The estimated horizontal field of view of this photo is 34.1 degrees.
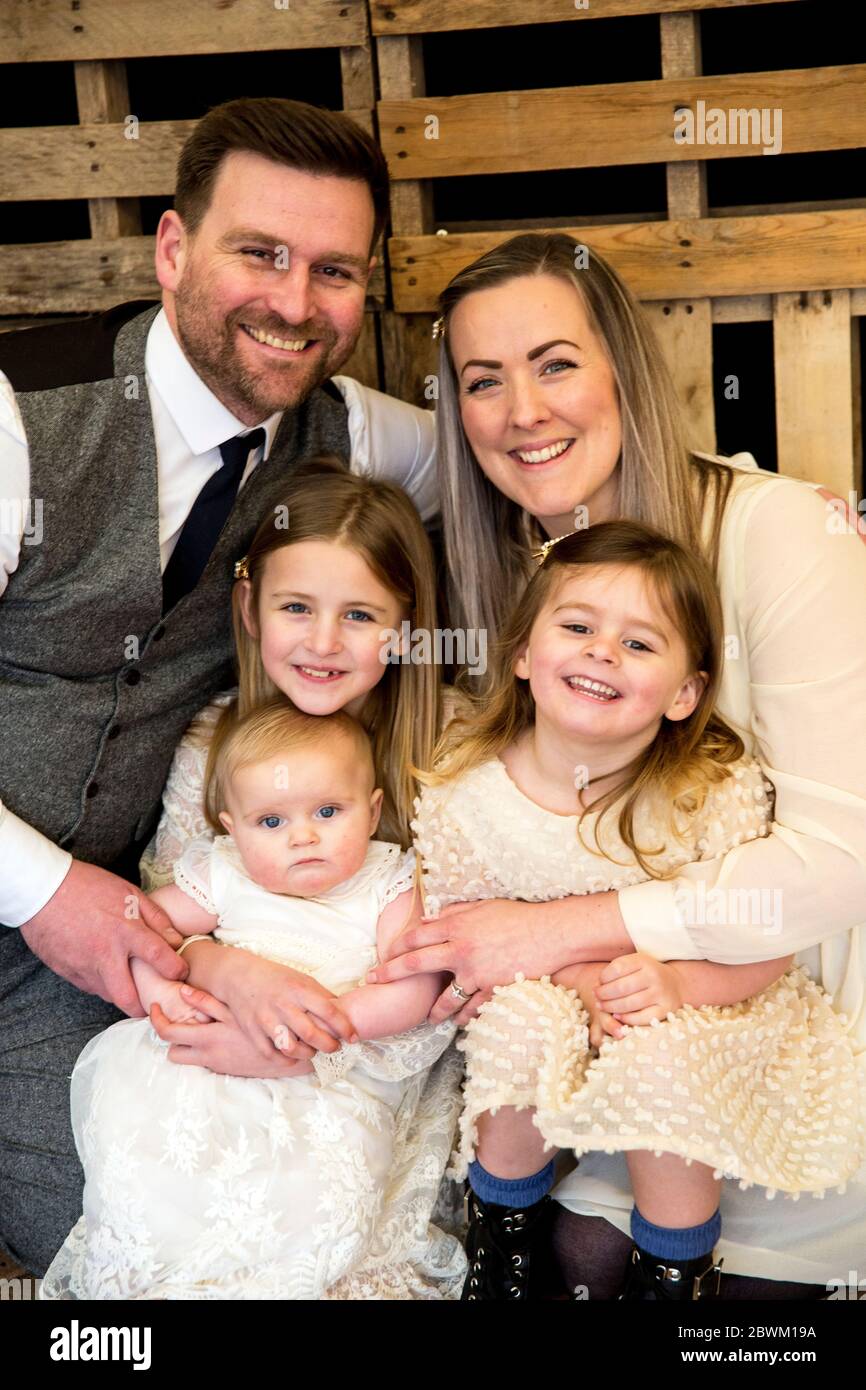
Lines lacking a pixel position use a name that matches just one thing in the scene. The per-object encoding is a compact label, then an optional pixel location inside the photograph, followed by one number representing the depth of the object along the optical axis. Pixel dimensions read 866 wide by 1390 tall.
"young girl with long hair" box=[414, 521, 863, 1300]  1.85
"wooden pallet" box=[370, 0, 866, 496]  2.45
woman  1.97
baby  1.90
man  2.11
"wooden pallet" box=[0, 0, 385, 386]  2.55
